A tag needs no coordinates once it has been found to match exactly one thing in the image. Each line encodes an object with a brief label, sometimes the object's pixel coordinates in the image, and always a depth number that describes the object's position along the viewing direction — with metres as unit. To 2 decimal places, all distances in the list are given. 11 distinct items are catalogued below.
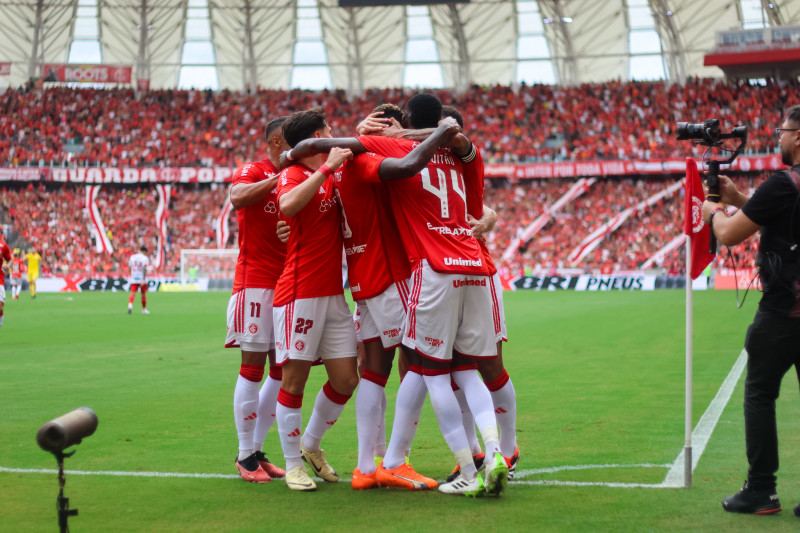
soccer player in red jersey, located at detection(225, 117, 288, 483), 6.13
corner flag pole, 5.53
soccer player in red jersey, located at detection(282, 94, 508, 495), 5.40
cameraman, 4.91
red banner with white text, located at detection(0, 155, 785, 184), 48.16
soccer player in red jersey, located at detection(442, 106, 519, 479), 5.84
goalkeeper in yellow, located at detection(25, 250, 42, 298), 34.06
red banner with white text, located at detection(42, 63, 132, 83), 52.44
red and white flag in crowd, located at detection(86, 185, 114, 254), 47.47
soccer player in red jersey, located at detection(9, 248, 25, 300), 33.47
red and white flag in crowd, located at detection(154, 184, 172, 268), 47.06
